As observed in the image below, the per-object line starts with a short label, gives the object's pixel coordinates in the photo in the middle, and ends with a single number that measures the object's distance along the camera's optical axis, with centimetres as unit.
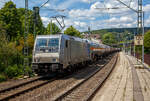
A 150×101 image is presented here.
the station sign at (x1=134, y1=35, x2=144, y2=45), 1991
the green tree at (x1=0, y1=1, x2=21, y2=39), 3659
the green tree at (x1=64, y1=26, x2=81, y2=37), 5336
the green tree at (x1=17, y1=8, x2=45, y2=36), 4198
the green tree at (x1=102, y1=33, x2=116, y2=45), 12180
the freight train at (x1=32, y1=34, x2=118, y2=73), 1330
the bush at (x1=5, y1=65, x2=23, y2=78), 1398
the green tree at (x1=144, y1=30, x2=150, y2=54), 4494
